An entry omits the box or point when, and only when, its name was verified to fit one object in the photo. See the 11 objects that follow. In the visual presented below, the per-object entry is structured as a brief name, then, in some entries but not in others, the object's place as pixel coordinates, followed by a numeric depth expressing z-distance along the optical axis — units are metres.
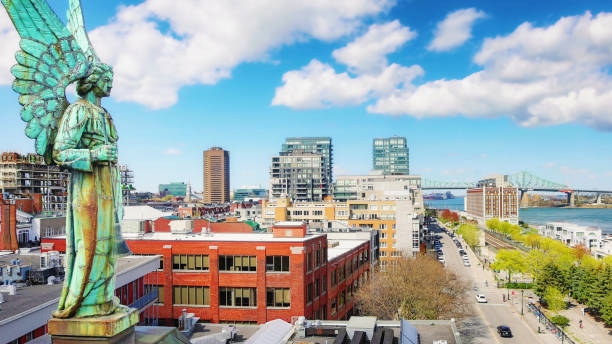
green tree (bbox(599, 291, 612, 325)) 62.91
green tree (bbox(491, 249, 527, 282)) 96.00
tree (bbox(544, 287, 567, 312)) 71.81
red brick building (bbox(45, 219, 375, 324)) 43.94
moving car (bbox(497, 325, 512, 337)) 61.47
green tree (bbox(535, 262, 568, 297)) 78.12
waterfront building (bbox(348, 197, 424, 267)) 101.81
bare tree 54.38
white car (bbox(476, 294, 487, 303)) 81.56
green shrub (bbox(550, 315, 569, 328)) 66.88
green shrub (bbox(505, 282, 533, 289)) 93.81
